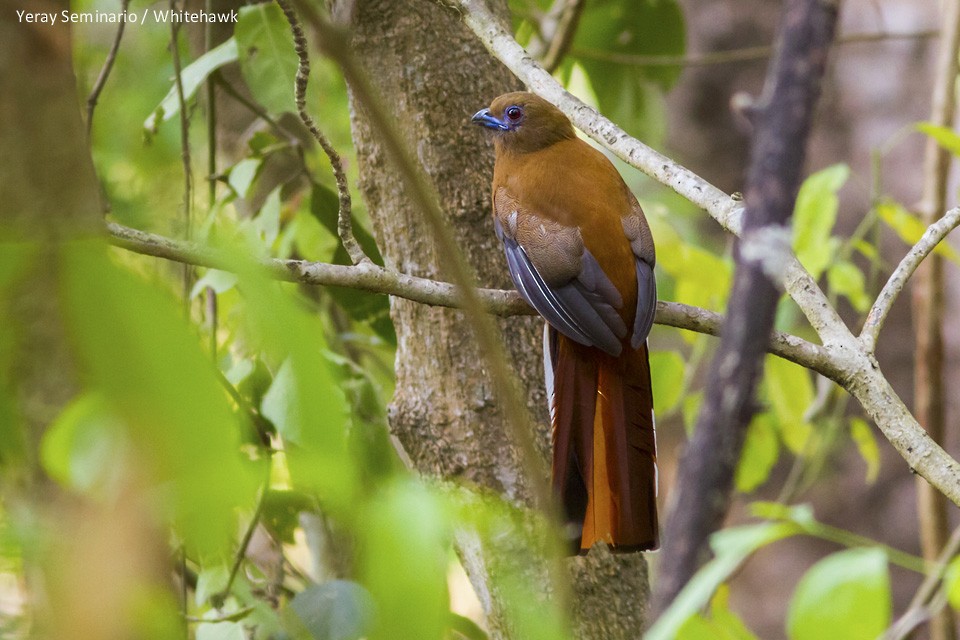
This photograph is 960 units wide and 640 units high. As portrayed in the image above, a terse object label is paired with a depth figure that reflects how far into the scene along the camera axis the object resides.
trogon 9.26
